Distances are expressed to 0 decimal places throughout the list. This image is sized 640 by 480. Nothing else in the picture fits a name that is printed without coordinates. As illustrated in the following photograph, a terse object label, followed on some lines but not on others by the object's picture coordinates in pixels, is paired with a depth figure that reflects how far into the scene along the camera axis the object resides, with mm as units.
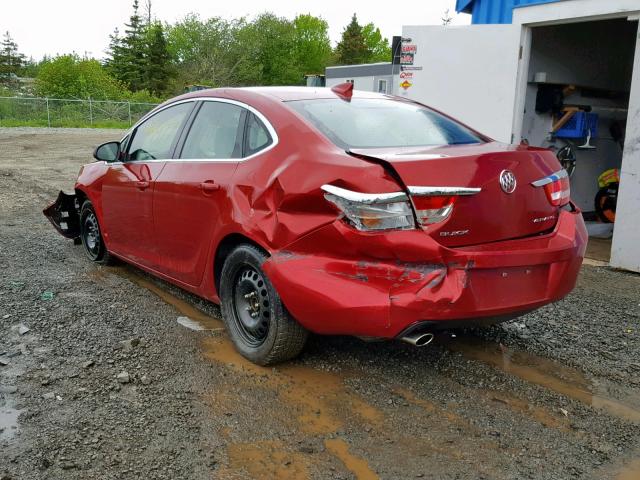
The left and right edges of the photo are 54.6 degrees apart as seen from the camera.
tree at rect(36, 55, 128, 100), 41219
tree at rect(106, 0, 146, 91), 59031
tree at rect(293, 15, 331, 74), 85125
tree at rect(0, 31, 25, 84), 59344
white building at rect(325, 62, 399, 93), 35625
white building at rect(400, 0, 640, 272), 6828
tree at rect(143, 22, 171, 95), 58344
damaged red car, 3072
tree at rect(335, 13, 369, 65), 83000
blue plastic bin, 9391
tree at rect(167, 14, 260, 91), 62594
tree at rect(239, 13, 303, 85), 73000
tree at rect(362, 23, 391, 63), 89062
